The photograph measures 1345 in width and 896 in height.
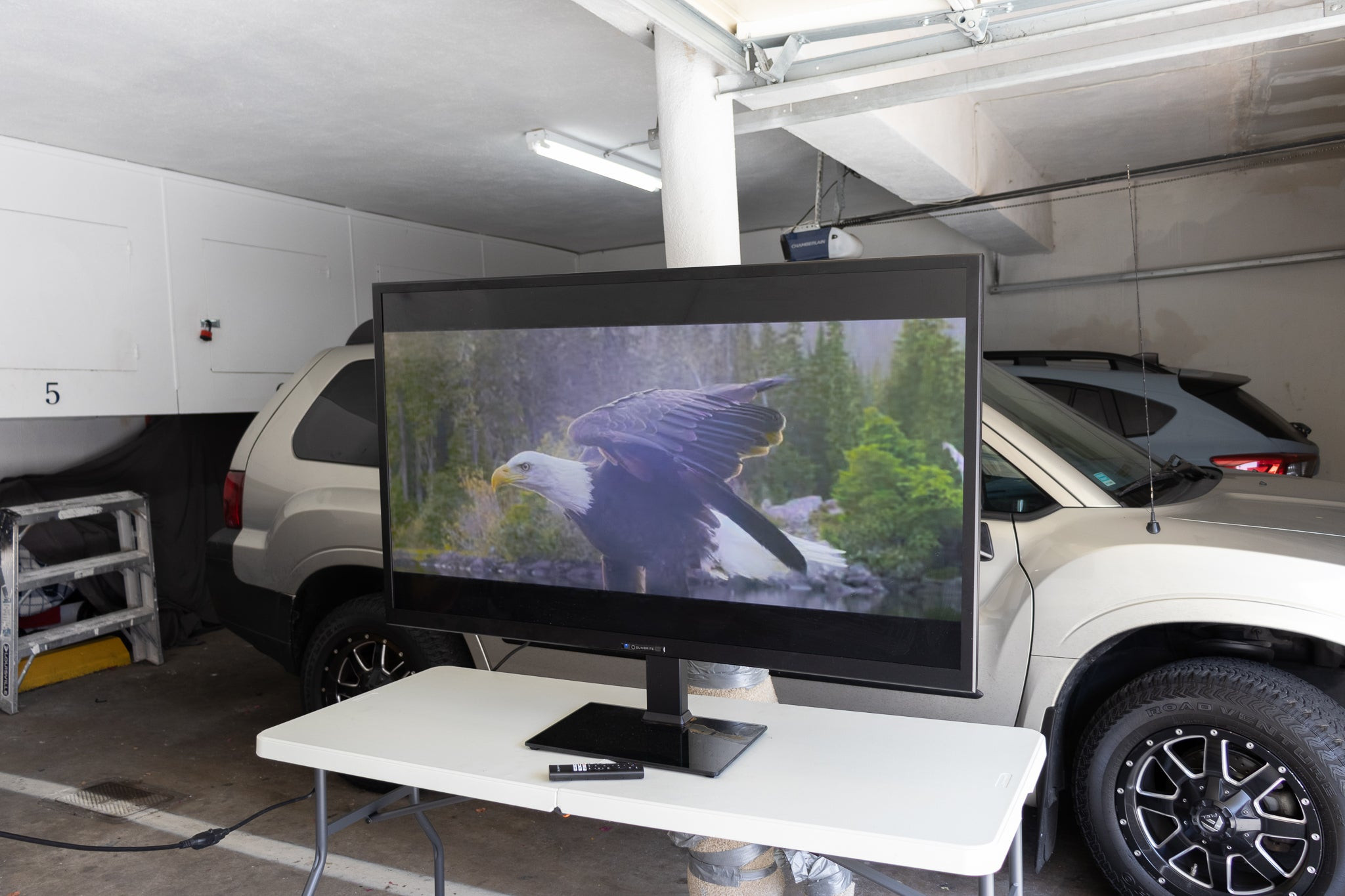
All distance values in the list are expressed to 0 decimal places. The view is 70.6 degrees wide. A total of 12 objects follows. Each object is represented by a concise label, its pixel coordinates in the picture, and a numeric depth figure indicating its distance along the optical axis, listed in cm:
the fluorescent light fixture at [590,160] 583
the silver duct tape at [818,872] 230
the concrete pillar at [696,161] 346
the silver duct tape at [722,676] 237
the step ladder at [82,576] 527
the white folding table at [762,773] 158
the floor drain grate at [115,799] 383
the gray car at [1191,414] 527
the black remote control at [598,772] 182
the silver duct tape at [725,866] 211
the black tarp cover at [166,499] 627
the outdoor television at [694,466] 182
